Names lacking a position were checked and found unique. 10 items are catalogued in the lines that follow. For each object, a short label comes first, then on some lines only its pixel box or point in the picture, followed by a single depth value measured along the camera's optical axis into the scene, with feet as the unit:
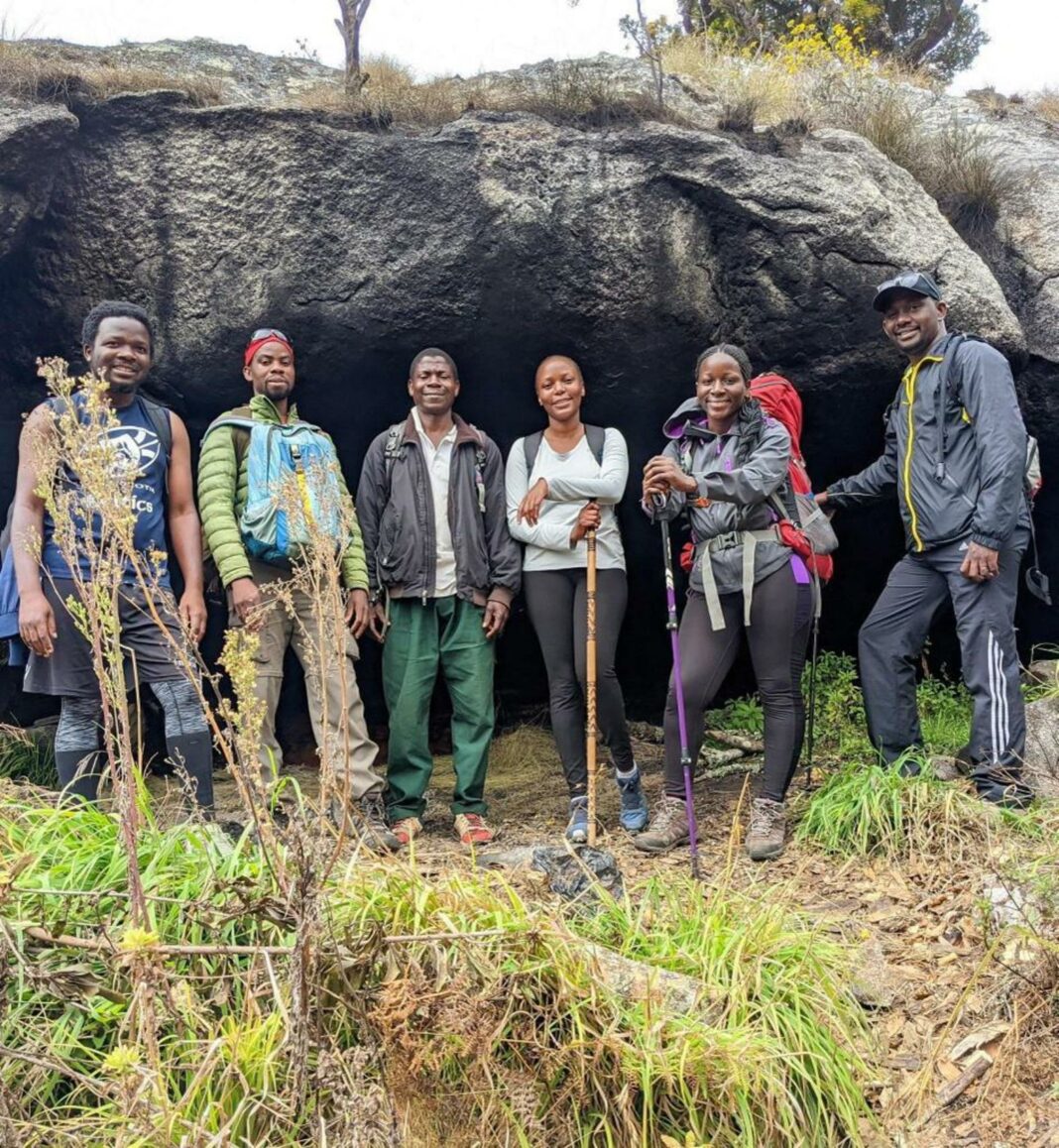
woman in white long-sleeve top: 17.33
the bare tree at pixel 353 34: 21.56
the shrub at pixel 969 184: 23.29
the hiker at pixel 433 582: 17.60
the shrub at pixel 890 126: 23.41
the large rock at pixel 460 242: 20.30
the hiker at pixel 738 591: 16.26
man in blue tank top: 14.52
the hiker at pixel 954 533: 16.20
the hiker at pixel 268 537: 16.48
